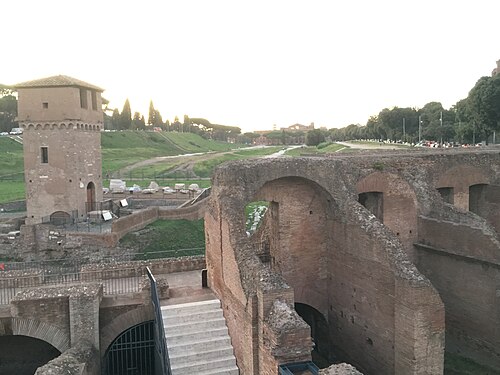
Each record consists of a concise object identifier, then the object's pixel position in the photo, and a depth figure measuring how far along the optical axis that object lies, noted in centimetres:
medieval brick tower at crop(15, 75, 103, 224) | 2638
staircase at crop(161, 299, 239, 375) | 1063
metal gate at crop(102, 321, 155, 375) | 1268
